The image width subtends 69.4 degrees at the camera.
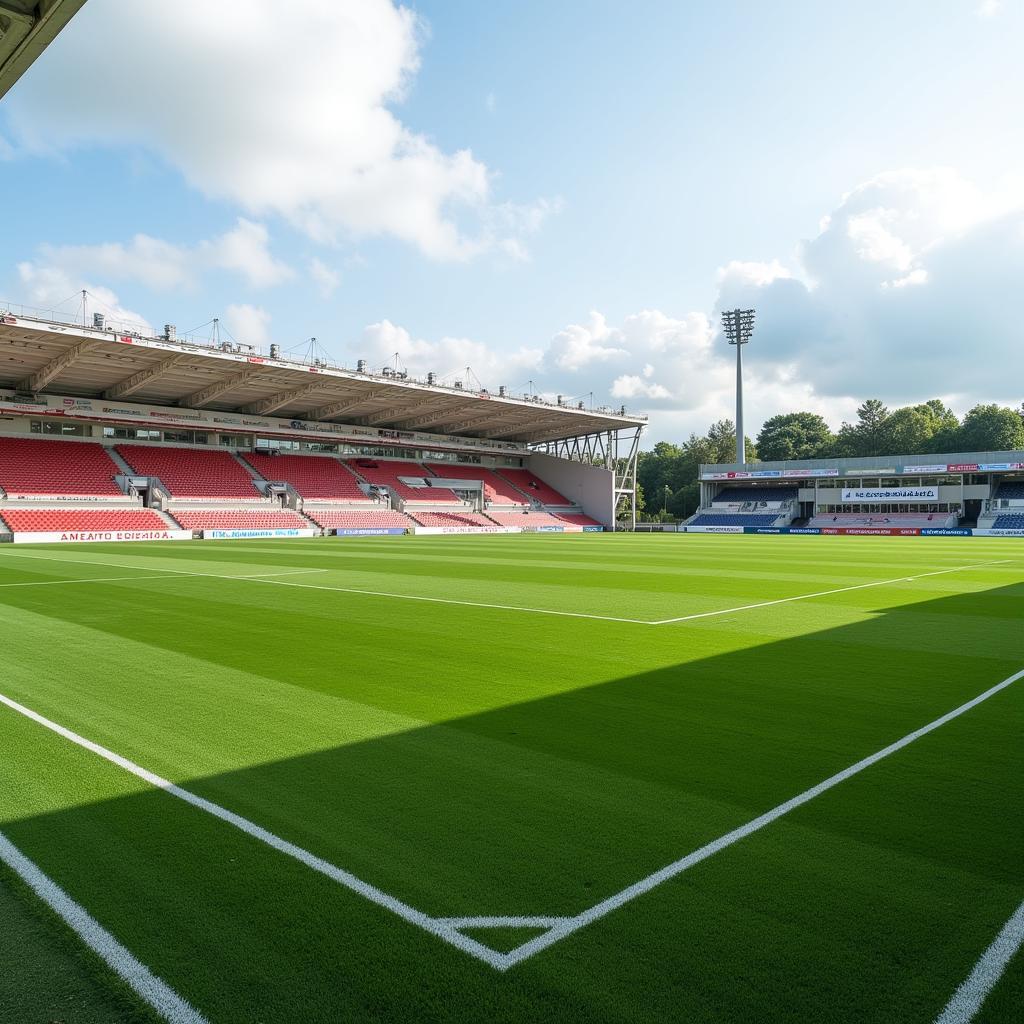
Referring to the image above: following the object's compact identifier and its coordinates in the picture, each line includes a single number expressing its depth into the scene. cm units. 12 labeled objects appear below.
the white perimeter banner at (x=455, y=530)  5441
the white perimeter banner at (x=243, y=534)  4428
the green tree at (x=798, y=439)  10962
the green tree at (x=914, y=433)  9631
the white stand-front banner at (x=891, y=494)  6322
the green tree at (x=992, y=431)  8912
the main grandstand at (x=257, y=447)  4144
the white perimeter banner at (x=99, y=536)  3831
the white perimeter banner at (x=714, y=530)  6531
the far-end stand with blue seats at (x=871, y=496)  5991
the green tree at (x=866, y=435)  10112
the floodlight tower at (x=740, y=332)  8094
